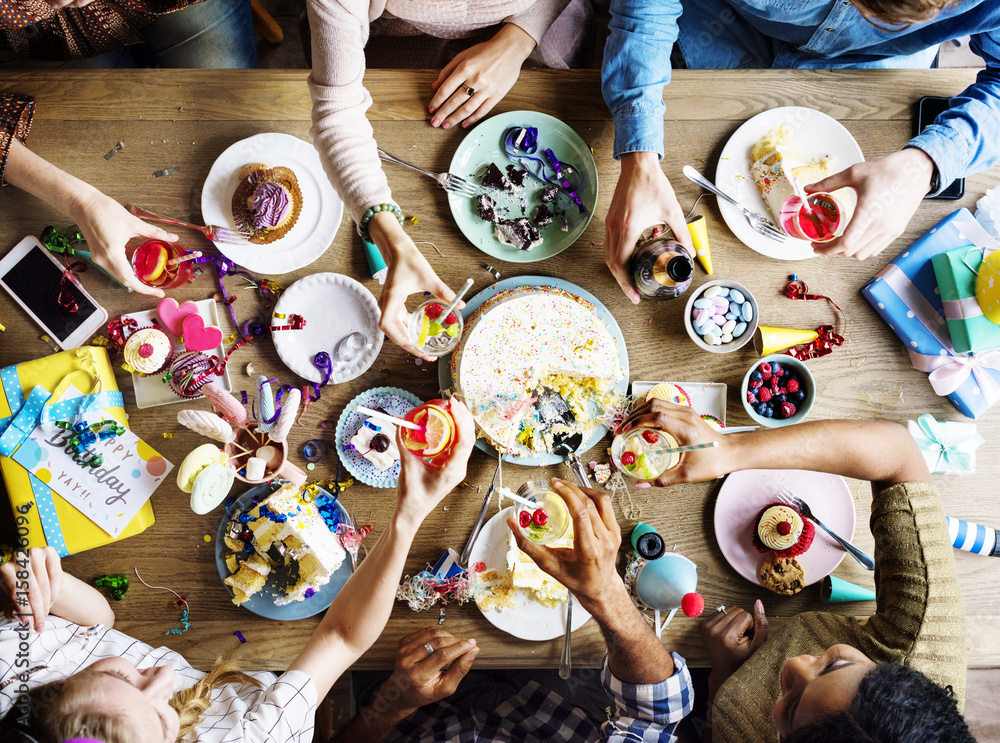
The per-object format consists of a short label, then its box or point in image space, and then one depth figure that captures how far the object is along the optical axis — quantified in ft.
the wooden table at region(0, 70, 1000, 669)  4.80
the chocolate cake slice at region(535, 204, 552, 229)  4.83
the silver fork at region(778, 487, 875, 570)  4.83
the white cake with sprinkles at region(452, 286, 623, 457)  4.65
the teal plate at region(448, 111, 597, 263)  4.84
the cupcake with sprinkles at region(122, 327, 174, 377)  4.64
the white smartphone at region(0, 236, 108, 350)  4.78
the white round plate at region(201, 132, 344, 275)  4.76
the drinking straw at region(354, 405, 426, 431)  3.98
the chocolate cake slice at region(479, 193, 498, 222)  4.80
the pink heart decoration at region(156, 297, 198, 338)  4.75
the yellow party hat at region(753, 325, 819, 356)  4.85
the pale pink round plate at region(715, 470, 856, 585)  4.87
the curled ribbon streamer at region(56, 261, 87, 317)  4.78
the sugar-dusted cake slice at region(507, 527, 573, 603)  4.67
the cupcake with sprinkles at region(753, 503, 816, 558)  4.69
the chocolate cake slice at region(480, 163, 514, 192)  4.83
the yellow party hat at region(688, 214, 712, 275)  4.84
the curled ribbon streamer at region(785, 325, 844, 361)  4.94
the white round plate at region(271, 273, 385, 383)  4.78
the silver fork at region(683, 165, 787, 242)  4.79
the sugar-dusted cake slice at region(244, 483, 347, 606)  4.54
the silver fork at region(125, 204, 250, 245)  4.72
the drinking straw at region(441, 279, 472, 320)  4.27
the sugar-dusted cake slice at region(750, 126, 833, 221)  4.82
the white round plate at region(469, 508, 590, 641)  4.72
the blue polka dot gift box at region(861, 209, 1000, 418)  4.89
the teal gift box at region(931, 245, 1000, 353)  4.67
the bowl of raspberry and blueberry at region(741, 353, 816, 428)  4.78
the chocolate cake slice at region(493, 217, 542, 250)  4.79
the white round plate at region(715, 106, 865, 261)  4.88
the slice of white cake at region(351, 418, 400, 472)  4.66
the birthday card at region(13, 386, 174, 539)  4.64
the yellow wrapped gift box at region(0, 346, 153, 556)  4.60
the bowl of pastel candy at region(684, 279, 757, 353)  4.76
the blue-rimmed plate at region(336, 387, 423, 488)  4.75
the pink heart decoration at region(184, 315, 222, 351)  4.71
